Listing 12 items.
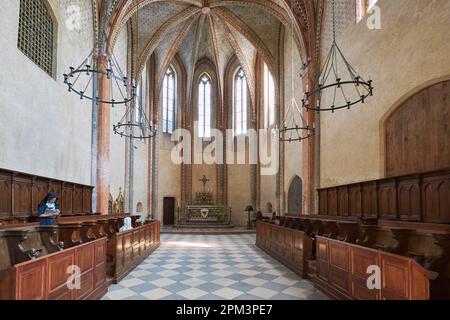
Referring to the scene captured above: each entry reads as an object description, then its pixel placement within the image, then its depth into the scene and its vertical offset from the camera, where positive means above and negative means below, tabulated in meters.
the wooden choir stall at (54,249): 3.38 -0.89
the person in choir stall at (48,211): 5.37 -0.43
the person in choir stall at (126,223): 8.48 -1.03
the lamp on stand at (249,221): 18.64 -2.12
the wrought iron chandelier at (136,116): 16.03 +3.62
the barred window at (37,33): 7.93 +3.90
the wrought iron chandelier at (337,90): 9.96 +3.23
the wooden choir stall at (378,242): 3.65 -0.88
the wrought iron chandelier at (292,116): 15.63 +3.39
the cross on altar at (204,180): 21.81 +0.28
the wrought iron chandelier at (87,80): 11.12 +3.66
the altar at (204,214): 19.67 -1.83
